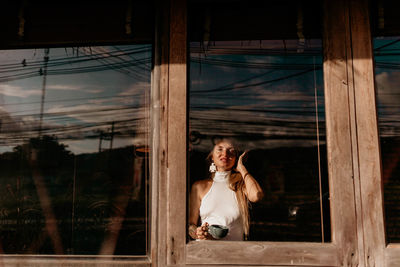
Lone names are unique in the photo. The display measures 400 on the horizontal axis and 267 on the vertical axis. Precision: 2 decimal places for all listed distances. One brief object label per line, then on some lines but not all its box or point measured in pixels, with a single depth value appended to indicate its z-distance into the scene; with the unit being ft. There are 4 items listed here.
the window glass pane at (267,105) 9.58
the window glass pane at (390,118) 8.85
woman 9.06
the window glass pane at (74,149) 10.00
